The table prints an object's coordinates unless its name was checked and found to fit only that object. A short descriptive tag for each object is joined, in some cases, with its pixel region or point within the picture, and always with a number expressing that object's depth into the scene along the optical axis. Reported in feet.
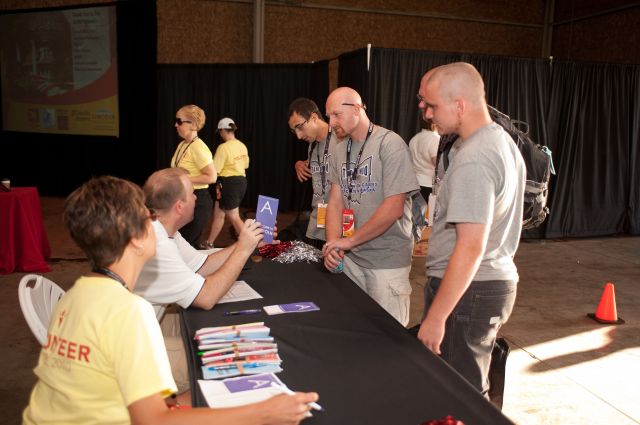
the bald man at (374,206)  8.63
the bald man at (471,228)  5.86
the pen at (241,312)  6.84
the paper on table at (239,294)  7.41
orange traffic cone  14.11
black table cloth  4.58
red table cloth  16.81
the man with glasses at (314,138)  11.69
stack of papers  5.26
